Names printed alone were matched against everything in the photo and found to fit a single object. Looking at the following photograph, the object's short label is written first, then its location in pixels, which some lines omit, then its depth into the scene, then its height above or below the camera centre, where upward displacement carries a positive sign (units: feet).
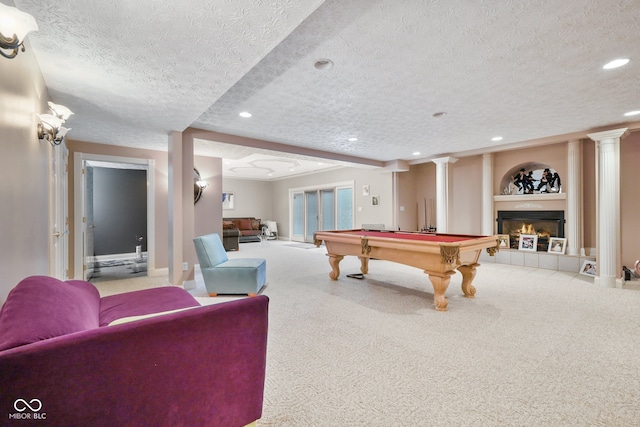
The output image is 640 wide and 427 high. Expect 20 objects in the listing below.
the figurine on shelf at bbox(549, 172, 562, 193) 17.63 +1.88
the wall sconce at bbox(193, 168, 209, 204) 18.58 +2.11
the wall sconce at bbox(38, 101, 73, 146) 7.64 +2.61
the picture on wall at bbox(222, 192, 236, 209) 35.27 +2.12
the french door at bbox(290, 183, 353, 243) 29.19 +0.70
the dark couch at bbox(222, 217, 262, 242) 32.68 -1.20
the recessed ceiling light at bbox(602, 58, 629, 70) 7.80 +4.15
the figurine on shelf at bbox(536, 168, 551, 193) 18.12 +2.09
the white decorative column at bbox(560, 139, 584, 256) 16.11 +0.90
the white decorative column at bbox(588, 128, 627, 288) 13.15 +0.16
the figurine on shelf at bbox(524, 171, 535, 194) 18.91 +2.02
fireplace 17.67 -0.75
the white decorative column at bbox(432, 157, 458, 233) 20.77 +1.65
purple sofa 2.76 -1.63
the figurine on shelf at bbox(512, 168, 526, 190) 19.31 +2.34
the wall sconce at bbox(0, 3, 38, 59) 3.98 +2.77
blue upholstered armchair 11.86 -2.37
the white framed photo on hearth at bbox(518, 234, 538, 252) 18.04 -1.87
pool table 9.59 -1.38
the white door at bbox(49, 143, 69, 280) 10.03 +0.18
